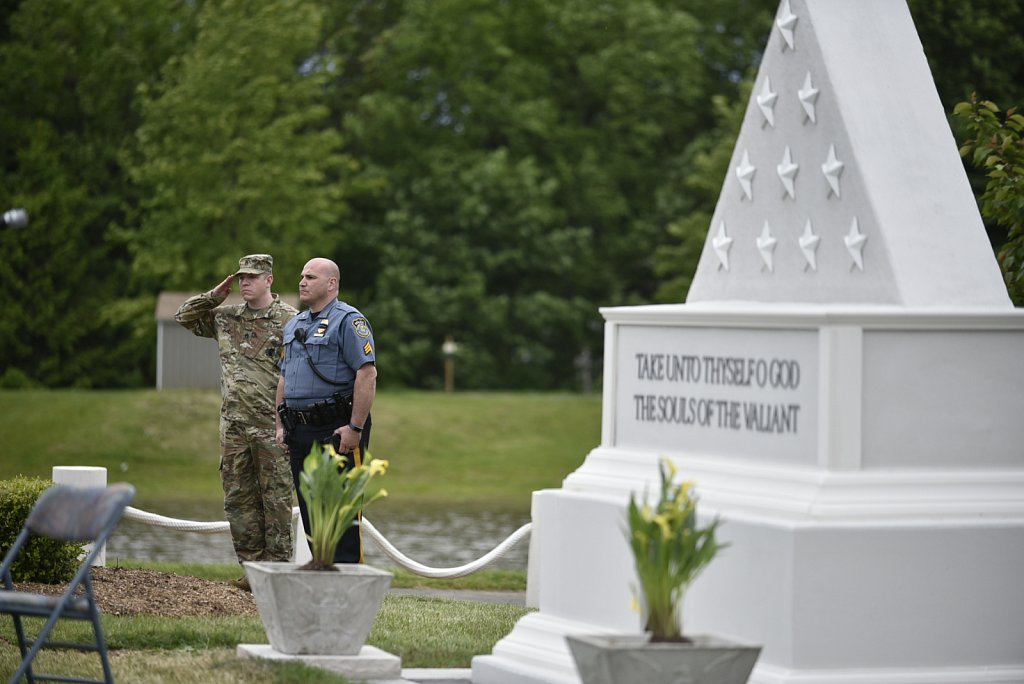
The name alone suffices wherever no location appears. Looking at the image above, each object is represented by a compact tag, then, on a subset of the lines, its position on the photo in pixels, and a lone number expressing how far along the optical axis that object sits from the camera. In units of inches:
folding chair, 529.3
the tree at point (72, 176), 3053.6
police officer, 748.0
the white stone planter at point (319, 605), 591.2
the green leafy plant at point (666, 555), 464.8
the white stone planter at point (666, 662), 456.8
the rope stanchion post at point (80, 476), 884.0
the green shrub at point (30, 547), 816.9
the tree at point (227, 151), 2687.0
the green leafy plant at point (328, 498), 595.8
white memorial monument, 522.9
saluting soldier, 840.9
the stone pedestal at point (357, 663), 592.4
